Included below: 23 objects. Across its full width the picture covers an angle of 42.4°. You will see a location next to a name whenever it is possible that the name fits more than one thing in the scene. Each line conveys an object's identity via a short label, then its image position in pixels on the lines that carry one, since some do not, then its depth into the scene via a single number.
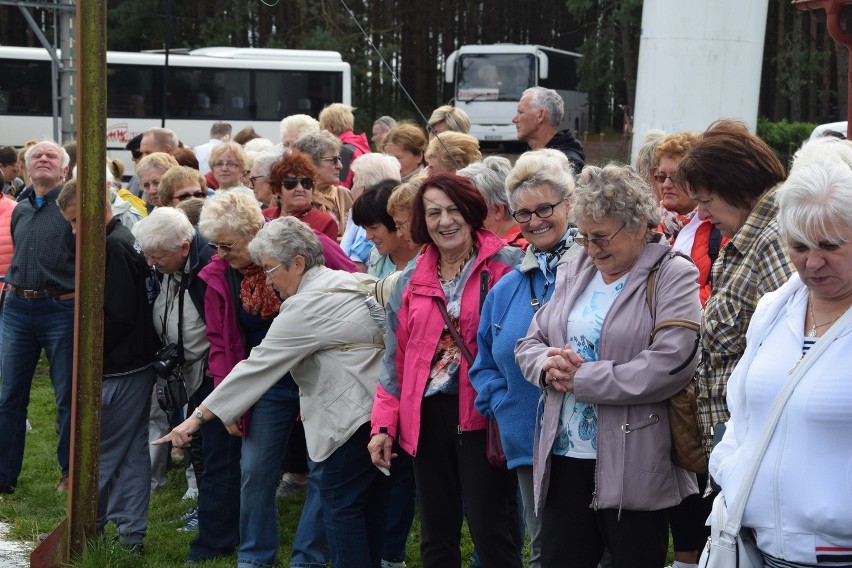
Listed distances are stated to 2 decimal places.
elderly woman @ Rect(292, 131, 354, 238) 7.07
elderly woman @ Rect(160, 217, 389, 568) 4.55
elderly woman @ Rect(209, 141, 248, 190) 7.97
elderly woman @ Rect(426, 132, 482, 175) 6.13
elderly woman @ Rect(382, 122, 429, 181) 7.55
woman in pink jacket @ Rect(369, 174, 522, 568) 4.05
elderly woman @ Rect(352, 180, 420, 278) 5.01
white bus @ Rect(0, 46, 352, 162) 23.84
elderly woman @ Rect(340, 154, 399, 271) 6.23
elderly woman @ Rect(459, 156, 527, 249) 4.56
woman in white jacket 2.50
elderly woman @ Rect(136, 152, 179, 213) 7.64
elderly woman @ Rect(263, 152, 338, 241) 6.01
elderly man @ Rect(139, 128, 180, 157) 9.62
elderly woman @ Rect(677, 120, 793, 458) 3.31
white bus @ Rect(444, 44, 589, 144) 30.67
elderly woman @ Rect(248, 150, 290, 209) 6.78
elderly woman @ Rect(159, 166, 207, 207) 6.87
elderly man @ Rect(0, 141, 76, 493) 6.61
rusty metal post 4.73
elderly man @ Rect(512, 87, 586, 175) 6.66
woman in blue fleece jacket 3.88
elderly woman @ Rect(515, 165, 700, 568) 3.37
